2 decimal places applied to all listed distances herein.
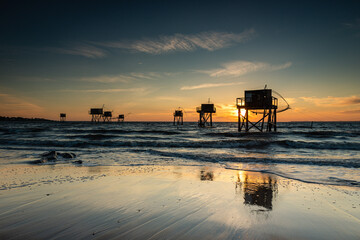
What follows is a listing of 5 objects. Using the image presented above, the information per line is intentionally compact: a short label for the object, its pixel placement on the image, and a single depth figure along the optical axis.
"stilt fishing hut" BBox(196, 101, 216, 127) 59.97
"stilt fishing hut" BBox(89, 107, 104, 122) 100.96
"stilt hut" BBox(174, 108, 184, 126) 84.91
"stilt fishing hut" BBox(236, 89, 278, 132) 32.66
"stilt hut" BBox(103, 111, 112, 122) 113.68
